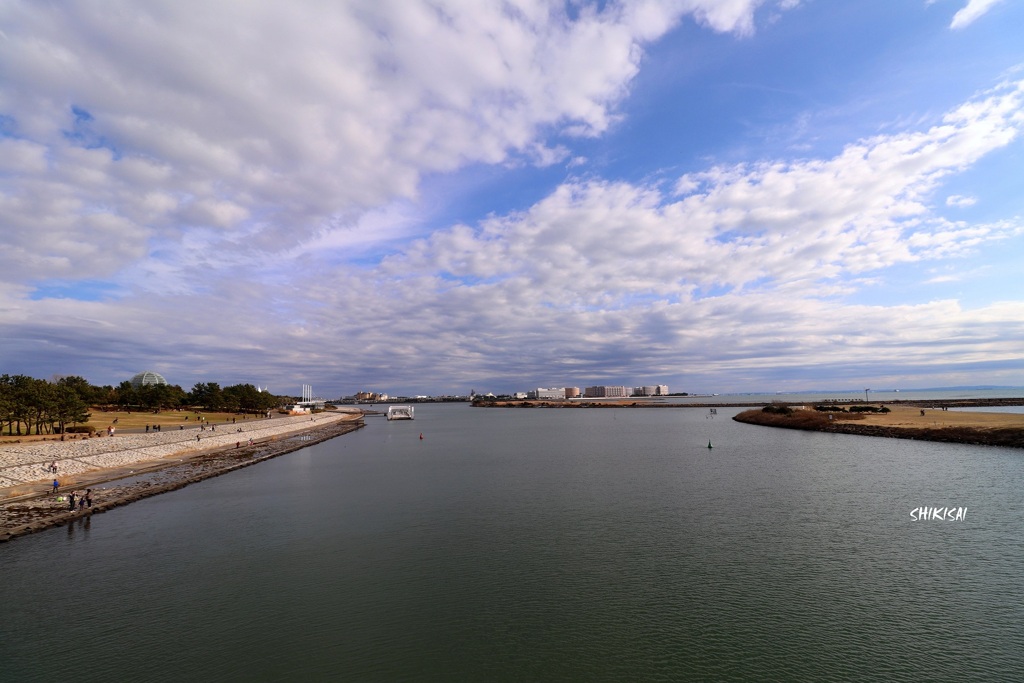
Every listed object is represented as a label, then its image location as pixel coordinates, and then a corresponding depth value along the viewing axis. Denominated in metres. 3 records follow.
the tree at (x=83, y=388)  95.69
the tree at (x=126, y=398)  124.94
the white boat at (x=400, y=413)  167.62
